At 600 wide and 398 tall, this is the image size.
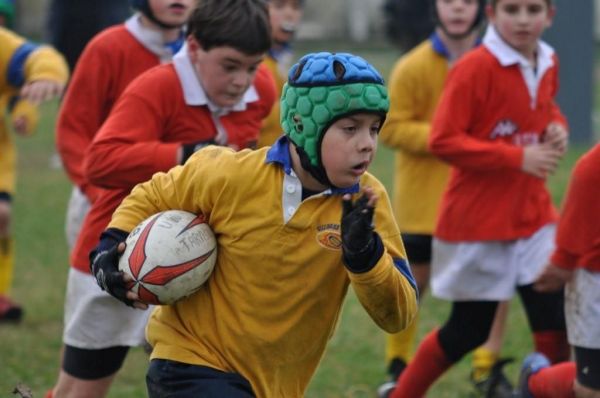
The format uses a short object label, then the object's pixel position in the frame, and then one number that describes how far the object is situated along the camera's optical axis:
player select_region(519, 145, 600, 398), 10.30
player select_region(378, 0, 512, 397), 14.01
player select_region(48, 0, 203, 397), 11.90
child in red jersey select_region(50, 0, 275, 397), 10.38
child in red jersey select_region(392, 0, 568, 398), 12.23
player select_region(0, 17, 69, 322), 12.88
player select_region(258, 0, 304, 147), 14.74
